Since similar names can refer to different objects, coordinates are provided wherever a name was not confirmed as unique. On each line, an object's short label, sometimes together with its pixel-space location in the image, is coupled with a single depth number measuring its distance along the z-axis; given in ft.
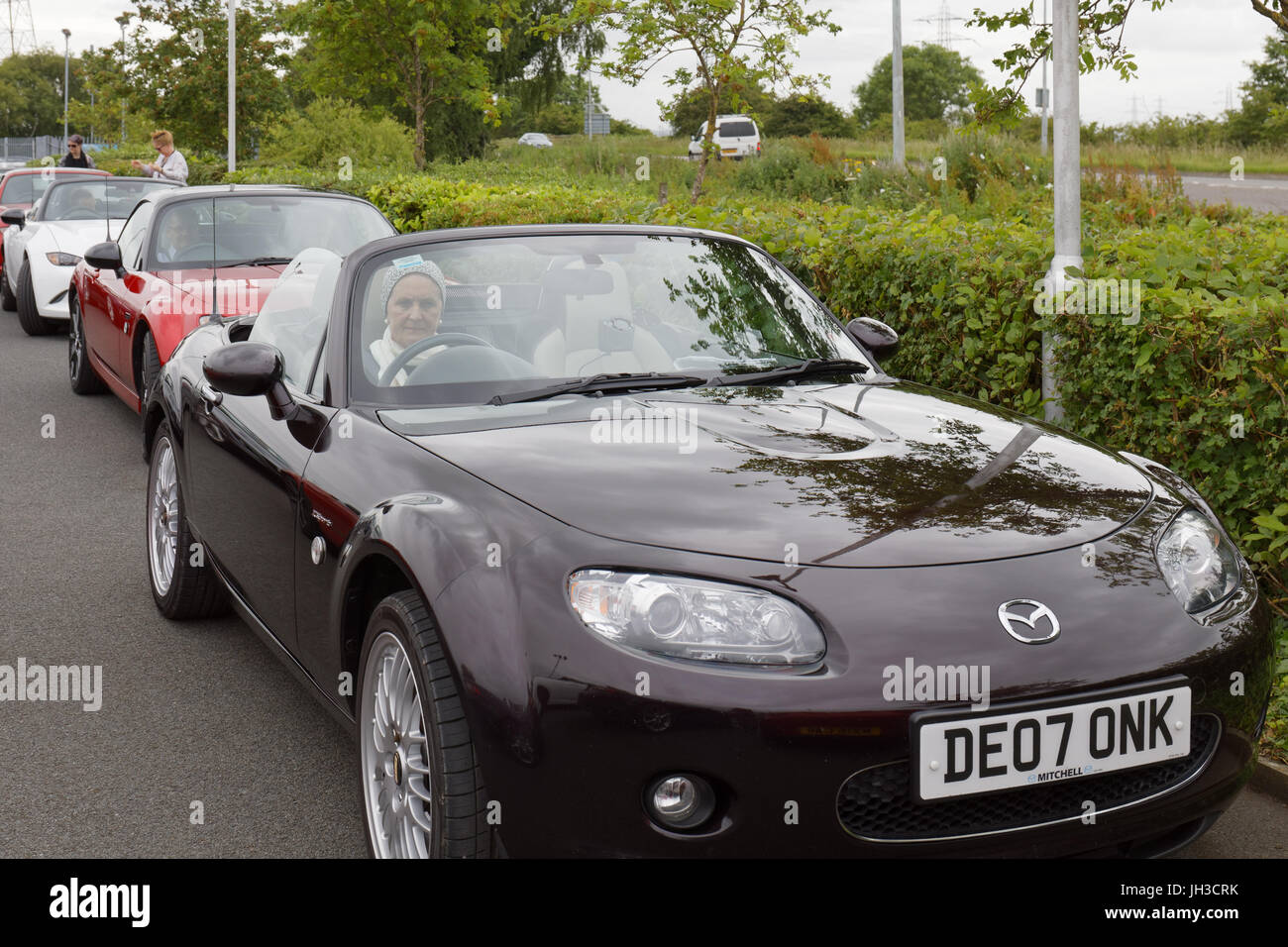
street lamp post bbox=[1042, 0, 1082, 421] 17.87
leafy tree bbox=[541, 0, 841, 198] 51.47
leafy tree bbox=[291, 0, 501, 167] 85.94
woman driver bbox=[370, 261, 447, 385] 12.60
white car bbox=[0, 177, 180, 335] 44.75
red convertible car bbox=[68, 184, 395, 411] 26.45
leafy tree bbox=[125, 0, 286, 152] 103.35
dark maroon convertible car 8.07
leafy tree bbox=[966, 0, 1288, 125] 24.73
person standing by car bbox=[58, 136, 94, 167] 64.85
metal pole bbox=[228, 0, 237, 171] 90.53
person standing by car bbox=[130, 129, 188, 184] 57.26
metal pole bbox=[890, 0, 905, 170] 93.66
